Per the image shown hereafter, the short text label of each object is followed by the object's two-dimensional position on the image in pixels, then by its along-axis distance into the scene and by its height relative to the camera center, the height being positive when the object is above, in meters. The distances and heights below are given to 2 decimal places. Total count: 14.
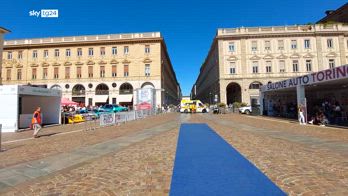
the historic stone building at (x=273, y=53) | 44.88 +10.17
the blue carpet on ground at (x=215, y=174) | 4.18 -1.66
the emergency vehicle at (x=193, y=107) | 42.81 -0.56
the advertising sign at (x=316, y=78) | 14.10 +1.88
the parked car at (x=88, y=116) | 22.09 -1.01
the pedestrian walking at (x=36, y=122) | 12.39 -0.86
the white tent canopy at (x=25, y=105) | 16.12 +0.17
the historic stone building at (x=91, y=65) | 45.62 +8.77
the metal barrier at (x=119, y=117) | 18.77 -1.21
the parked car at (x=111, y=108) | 36.59 -0.44
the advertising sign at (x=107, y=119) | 18.45 -1.15
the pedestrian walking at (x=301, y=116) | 17.69 -1.12
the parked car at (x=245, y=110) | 35.16 -1.11
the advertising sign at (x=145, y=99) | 34.44 +0.94
